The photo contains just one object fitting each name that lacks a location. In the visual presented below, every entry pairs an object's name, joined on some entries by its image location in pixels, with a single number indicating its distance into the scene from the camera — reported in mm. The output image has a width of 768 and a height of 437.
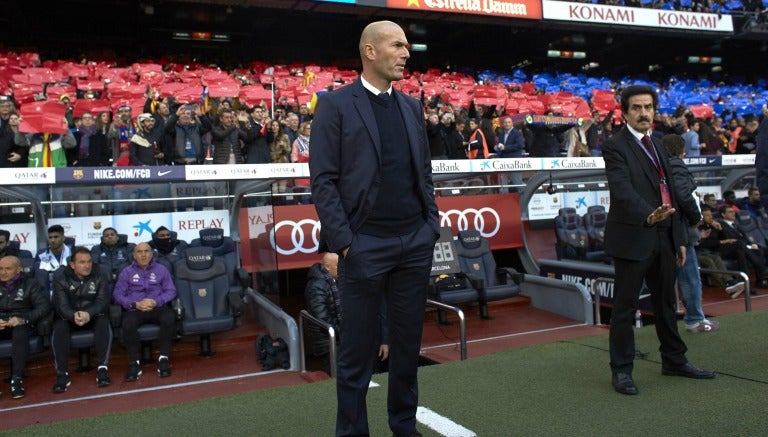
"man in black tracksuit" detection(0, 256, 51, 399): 5863
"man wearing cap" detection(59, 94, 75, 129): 9923
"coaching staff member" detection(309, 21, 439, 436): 2551
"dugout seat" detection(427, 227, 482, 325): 8227
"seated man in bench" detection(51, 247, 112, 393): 6078
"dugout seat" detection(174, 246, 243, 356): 7182
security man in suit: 3551
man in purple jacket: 6406
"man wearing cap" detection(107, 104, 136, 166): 9523
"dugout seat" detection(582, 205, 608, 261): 10008
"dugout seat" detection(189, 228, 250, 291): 7784
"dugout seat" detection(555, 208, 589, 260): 10039
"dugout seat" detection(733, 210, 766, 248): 11000
